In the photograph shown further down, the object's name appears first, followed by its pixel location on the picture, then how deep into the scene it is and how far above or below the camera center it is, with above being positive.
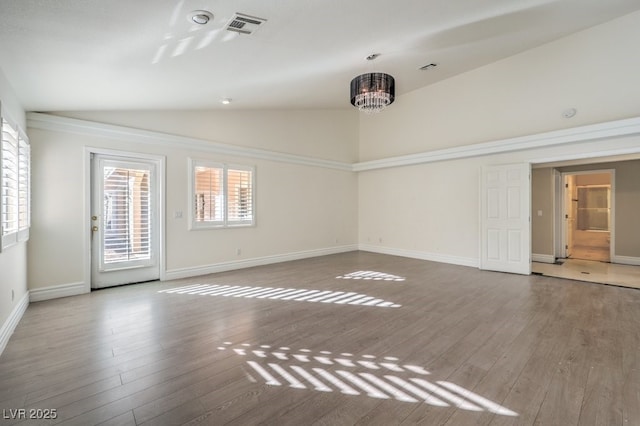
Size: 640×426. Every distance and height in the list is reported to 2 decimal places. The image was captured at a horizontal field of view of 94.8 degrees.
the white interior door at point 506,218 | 5.70 -0.17
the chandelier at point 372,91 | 4.54 +1.87
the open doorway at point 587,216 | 7.76 -0.21
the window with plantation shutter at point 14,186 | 2.77 +0.28
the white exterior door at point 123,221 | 4.70 -0.16
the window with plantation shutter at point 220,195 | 5.70 +0.33
